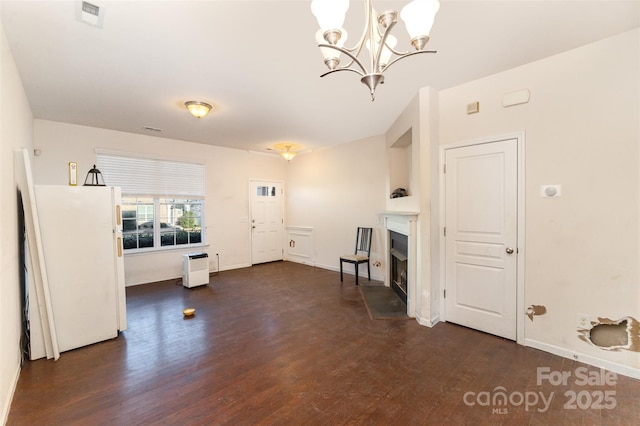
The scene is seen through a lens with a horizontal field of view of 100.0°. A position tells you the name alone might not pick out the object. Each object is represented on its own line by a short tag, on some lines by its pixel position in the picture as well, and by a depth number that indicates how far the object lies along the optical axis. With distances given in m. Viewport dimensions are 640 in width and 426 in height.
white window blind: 4.68
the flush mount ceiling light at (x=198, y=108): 3.38
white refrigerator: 2.60
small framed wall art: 2.81
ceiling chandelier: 1.37
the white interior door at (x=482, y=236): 2.78
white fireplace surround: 3.32
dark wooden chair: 4.95
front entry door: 6.55
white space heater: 4.70
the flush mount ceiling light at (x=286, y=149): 5.60
